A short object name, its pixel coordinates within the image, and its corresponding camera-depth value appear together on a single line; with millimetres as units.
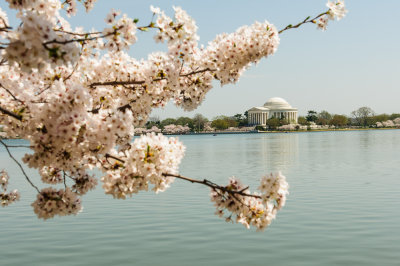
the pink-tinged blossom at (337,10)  6875
